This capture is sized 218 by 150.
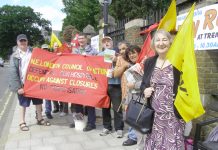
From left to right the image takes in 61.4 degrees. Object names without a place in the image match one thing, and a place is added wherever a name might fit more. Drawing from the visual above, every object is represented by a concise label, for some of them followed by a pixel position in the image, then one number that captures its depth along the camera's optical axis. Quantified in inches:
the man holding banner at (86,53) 139.5
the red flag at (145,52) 105.4
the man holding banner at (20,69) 140.5
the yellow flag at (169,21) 87.5
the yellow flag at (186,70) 67.3
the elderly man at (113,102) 128.0
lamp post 199.9
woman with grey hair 73.3
